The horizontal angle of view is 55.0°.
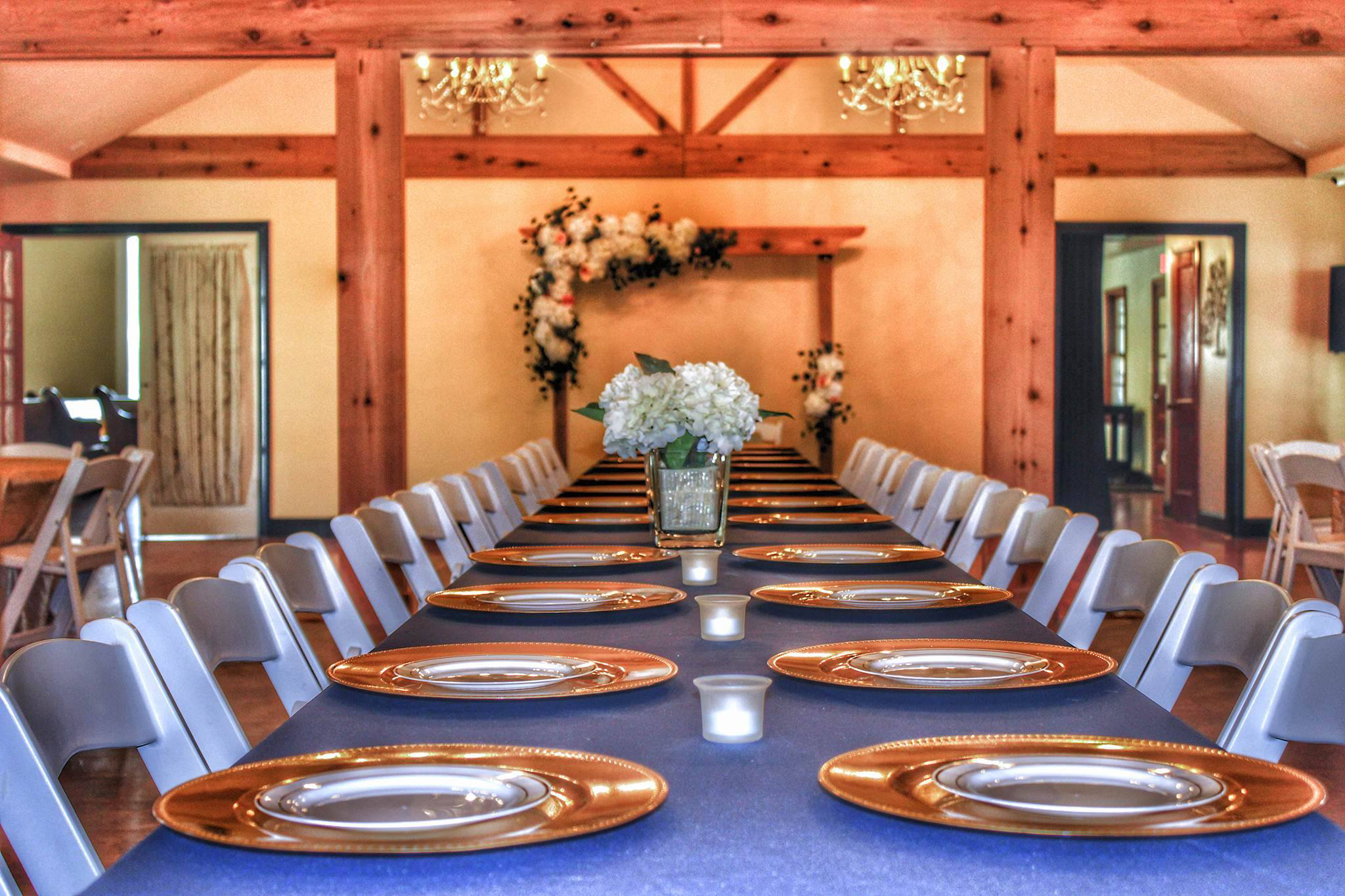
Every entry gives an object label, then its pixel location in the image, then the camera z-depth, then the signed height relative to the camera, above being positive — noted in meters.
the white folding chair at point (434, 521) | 3.48 -0.31
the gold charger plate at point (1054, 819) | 0.98 -0.32
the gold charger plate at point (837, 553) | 2.64 -0.31
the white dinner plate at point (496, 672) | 1.50 -0.32
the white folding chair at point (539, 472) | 6.21 -0.33
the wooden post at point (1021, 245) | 5.29 +0.66
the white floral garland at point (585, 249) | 8.47 +1.04
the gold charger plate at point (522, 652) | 1.45 -0.32
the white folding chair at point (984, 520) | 3.53 -0.32
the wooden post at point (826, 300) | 8.95 +0.74
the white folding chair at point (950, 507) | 4.07 -0.33
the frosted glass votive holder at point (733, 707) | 1.27 -0.30
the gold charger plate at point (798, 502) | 4.00 -0.30
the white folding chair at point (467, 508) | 3.96 -0.31
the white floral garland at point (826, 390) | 8.62 +0.11
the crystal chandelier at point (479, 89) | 7.85 +2.08
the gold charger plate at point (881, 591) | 2.04 -0.31
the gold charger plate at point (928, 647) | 1.49 -0.31
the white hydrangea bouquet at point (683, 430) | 2.69 -0.05
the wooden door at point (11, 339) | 8.88 +0.48
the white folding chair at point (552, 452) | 7.70 -0.27
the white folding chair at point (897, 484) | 5.18 -0.33
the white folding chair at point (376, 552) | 2.68 -0.32
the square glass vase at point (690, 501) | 2.82 -0.21
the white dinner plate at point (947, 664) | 1.56 -0.32
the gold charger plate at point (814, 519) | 3.45 -0.31
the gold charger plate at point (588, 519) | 3.51 -0.31
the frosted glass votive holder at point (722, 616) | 1.79 -0.29
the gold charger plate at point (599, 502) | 4.05 -0.31
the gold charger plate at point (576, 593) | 2.06 -0.32
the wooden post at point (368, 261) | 5.27 +0.60
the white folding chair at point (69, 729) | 1.18 -0.33
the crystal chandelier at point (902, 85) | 7.91 +2.11
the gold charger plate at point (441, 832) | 0.96 -0.32
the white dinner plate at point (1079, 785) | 1.04 -0.32
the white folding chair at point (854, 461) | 7.18 -0.31
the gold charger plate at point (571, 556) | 2.62 -0.31
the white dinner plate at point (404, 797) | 1.02 -0.32
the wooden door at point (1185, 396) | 10.20 +0.08
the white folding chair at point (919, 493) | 4.80 -0.33
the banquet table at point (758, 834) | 0.93 -0.34
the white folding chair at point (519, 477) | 5.62 -0.31
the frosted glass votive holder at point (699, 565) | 2.34 -0.29
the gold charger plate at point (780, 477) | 5.31 -0.30
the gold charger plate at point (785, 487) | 4.70 -0.30
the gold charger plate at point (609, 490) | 4.72 -0.31
